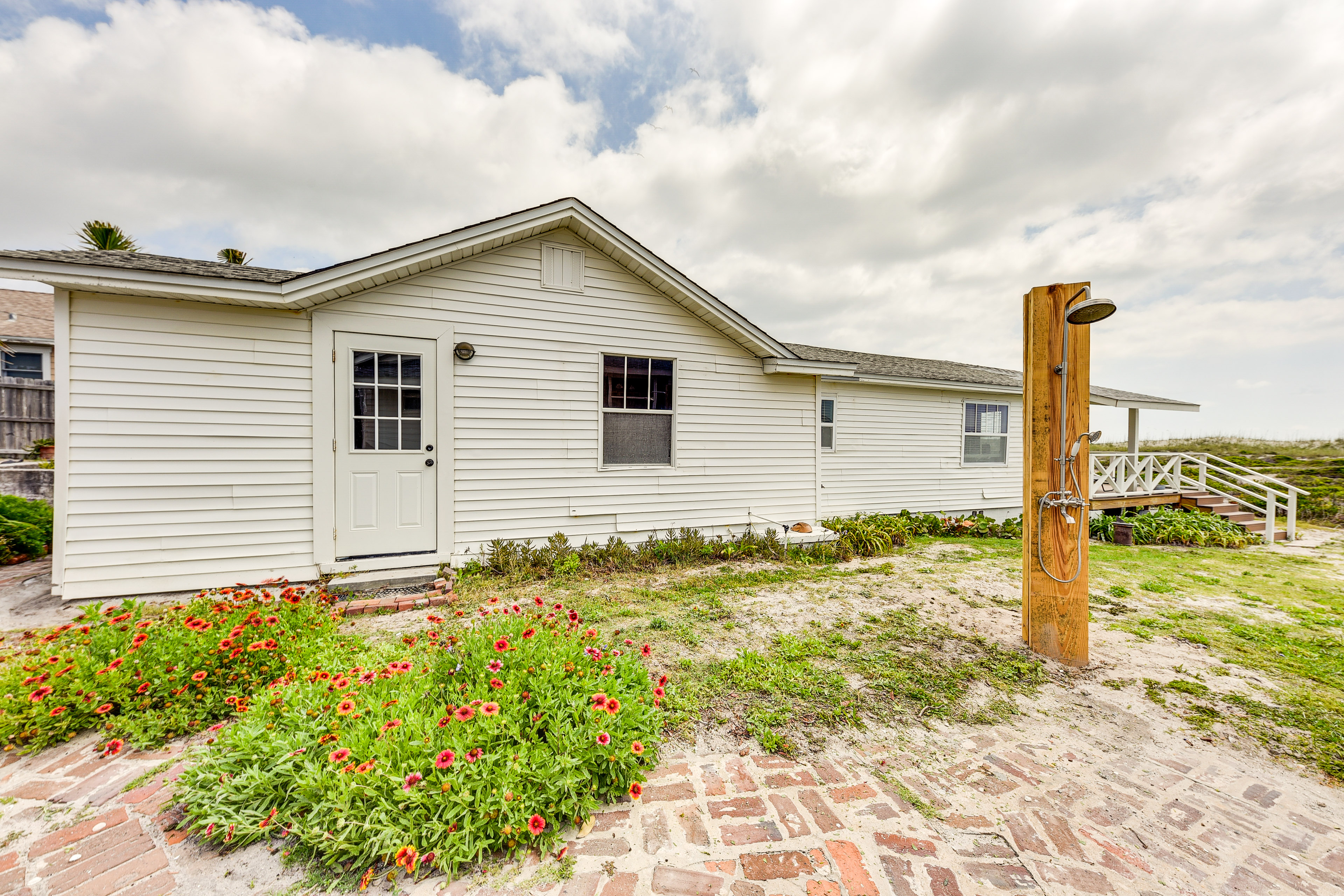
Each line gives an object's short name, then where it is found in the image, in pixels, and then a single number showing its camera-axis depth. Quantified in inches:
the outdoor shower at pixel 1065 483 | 140.5
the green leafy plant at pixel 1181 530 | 344.2
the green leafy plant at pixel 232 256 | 374.9
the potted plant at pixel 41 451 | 329.7
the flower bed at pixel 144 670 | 96.3
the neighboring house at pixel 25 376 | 331.0
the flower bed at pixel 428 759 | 69.4
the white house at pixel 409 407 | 178.9
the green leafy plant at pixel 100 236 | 377.1
